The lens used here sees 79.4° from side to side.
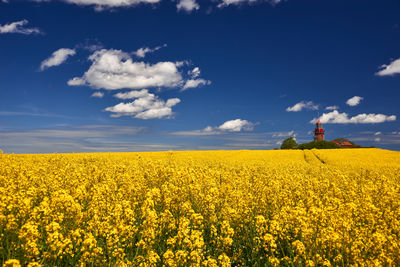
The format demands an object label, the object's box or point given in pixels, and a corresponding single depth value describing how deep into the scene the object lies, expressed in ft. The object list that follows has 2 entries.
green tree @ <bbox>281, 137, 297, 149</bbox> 269.46
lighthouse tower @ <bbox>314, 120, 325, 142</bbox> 364.83
